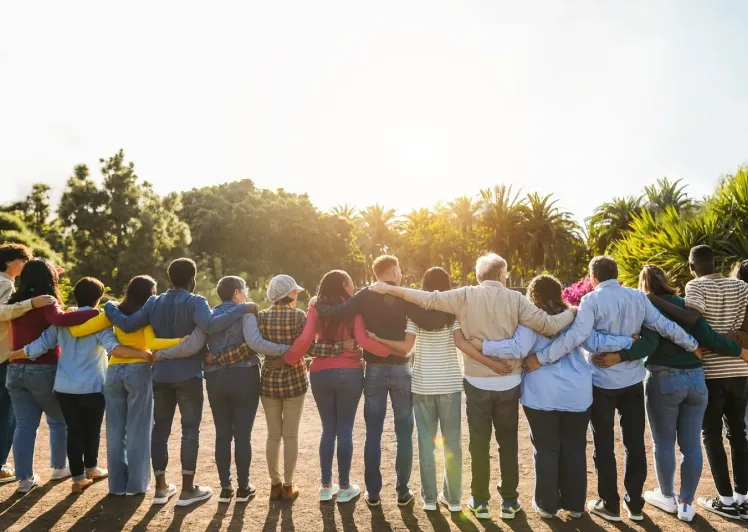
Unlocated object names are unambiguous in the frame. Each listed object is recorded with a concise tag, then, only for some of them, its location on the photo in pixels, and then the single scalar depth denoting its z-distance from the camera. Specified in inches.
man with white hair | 177.5
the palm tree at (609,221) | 1537.9
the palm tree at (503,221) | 1374.3
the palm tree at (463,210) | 2416.0
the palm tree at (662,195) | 1671.3
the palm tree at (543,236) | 1355.8
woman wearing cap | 193.5
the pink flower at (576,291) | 465.4
